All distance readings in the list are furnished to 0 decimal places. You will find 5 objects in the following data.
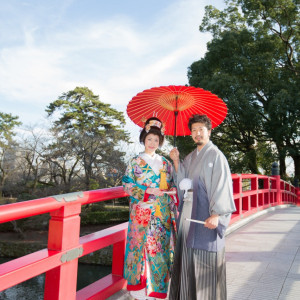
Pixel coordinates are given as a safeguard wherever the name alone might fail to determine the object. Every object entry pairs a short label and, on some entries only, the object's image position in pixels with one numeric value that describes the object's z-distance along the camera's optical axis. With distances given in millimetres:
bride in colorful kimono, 2016
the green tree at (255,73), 12836
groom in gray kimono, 1809
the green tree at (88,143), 17656
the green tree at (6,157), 18344
